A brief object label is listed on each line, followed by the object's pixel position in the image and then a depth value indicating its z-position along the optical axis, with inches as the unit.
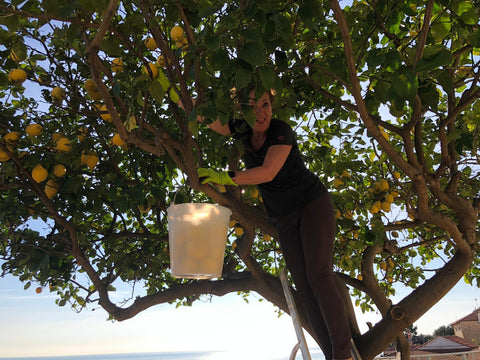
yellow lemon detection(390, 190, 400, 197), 101.6
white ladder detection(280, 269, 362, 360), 64.9
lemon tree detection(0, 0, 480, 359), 50.8
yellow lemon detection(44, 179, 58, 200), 86.7
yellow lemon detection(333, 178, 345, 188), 99.8
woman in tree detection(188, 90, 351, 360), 65.3
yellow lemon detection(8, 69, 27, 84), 78.2
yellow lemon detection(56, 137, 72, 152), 81.4
